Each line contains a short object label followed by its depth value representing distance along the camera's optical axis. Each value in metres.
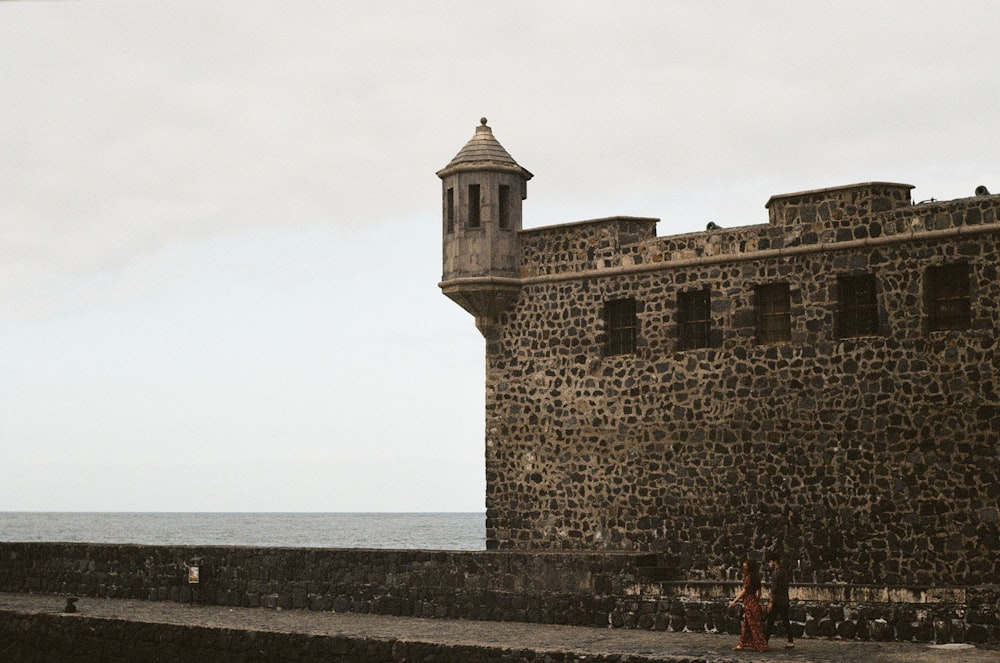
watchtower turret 23.41
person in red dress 14.19
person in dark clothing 14.65
